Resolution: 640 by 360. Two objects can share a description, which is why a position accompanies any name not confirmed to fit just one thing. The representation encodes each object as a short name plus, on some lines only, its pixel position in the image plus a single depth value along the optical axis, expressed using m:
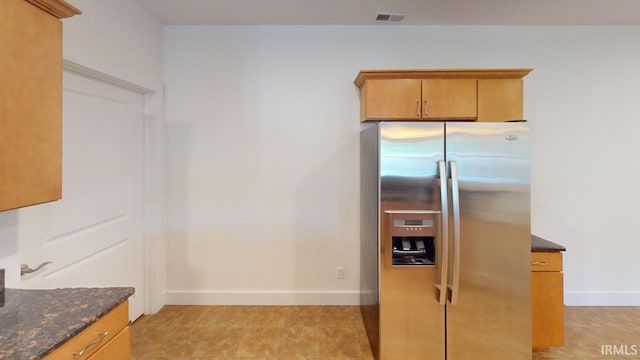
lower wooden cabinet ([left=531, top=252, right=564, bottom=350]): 2.43
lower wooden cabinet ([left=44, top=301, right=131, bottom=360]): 1.25
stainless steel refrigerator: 2.30
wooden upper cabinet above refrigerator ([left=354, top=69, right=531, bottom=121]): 2.74
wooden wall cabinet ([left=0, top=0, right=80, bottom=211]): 1.26
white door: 2.04
